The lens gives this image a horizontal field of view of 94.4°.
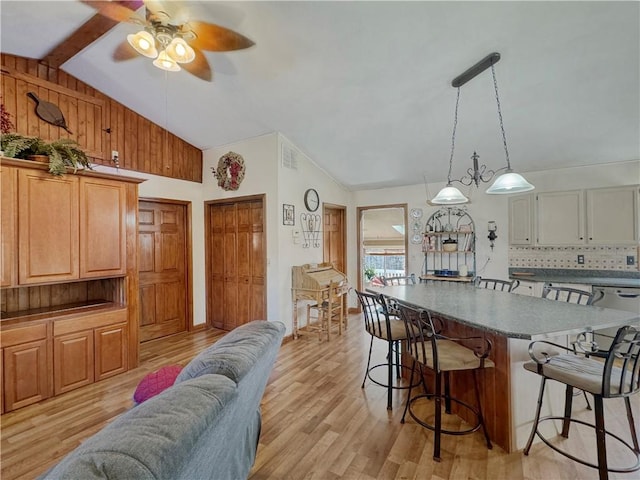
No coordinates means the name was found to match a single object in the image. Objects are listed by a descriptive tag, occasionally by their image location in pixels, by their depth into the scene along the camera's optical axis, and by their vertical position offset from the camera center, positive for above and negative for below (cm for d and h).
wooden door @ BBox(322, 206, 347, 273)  529 +4
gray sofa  71 -54
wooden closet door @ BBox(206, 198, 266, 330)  430 -35
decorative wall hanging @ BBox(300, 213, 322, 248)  445 +16
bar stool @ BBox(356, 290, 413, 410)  242 -80
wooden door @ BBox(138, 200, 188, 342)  411 -39
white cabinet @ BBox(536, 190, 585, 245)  398 +26
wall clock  449 +62
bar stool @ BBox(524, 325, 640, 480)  154 -79
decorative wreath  429 +102
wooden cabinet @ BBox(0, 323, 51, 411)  246 -106
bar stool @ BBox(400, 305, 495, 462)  189 -80
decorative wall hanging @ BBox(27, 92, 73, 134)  316 +141
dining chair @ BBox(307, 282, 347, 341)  412 -104
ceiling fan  217 +163
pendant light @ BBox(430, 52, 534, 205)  248 +49
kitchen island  171 -66
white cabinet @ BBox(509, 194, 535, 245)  427 +27
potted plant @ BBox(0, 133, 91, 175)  248 +81
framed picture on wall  405 +35
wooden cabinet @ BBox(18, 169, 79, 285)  254 +14
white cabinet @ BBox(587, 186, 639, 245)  367 +27
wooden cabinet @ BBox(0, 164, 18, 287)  242 +13
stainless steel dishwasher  334 -74
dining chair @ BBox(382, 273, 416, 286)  375 -55
